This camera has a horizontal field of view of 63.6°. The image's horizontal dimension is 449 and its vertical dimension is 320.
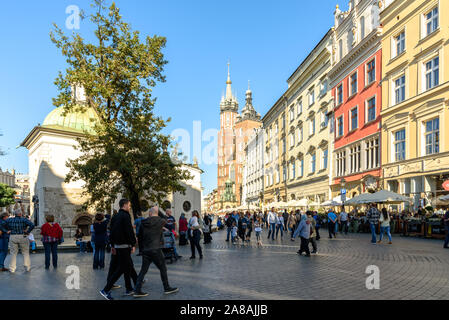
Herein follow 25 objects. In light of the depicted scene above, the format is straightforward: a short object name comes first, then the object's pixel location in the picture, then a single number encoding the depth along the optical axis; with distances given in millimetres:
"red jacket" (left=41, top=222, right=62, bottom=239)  11320
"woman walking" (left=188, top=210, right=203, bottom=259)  13453
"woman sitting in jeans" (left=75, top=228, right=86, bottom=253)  17578
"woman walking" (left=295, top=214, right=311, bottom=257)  13312
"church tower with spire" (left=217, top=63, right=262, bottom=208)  130375
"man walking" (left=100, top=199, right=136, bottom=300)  7344
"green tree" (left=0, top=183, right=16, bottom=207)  76125
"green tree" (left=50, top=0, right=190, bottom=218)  17969
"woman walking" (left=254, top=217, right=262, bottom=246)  18828
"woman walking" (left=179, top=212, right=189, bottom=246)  17775
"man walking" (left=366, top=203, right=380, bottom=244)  17453
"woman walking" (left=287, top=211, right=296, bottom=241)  23500
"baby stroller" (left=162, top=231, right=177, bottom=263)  12594
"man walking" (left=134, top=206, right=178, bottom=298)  7285
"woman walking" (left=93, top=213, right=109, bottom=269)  11476
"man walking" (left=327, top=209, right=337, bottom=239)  21391
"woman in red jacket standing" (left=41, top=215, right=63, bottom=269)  11336
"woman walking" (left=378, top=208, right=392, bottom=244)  17189
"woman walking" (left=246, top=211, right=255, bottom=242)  21203
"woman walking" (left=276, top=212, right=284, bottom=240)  23359
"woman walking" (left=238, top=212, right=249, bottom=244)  20188
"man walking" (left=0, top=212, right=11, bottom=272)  11070
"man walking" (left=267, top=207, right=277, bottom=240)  22908
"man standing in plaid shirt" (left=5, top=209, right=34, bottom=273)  11039
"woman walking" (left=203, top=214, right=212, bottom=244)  20359
